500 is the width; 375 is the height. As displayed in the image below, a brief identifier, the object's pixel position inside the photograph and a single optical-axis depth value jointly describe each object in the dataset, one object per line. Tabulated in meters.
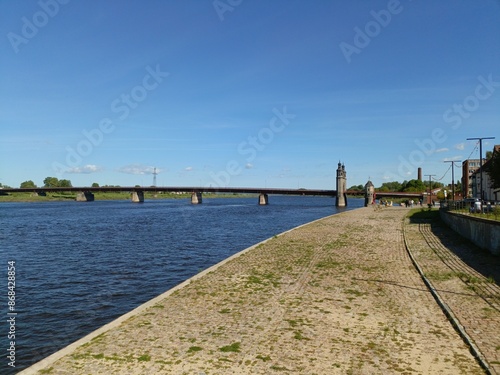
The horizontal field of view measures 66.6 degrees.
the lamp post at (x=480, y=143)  37.91
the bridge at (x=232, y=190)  143.88
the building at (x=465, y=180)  101.35
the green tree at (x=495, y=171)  42.79
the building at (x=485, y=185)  64.25
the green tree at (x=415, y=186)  168.27
